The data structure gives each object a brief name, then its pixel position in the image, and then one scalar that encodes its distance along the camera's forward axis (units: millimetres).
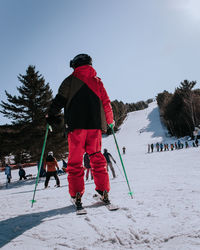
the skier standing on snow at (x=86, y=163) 10316
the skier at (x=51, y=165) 7874
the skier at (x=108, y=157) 9260
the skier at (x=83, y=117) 2516
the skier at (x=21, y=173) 15784
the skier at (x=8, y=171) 14315
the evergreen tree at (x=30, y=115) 16062
